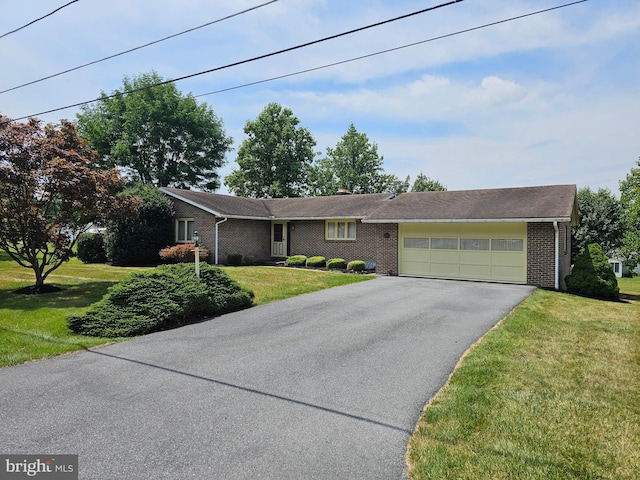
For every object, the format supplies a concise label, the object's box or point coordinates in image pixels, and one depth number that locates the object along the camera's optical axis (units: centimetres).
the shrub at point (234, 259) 2133
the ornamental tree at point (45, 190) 1207
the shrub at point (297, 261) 2156
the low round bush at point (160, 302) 804
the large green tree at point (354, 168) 4834
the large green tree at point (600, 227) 3069
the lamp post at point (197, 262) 1028
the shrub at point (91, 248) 2388
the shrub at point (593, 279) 1466
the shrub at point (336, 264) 2022
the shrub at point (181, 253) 2039
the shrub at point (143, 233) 2152
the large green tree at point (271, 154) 4362
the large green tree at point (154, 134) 3772
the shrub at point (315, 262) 2119
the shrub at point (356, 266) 1939
